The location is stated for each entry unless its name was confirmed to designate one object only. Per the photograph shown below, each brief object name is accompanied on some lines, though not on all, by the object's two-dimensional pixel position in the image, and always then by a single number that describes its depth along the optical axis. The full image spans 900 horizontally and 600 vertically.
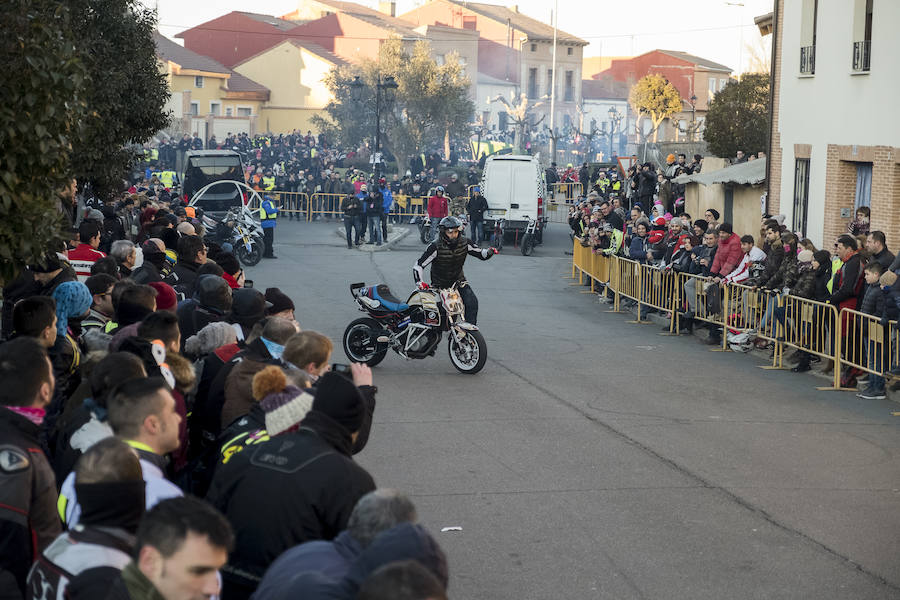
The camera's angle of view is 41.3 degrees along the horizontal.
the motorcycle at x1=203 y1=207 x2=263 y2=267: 26.78
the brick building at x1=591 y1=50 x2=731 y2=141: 112.19
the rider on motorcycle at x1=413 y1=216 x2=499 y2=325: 14.64
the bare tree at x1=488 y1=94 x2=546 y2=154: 82.74
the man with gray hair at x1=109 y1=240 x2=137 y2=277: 11.86
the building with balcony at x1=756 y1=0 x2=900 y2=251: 20.09
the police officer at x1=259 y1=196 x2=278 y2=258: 29.44
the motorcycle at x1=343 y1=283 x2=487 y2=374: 14.27
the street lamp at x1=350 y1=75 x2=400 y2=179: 38.81
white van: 34.06
